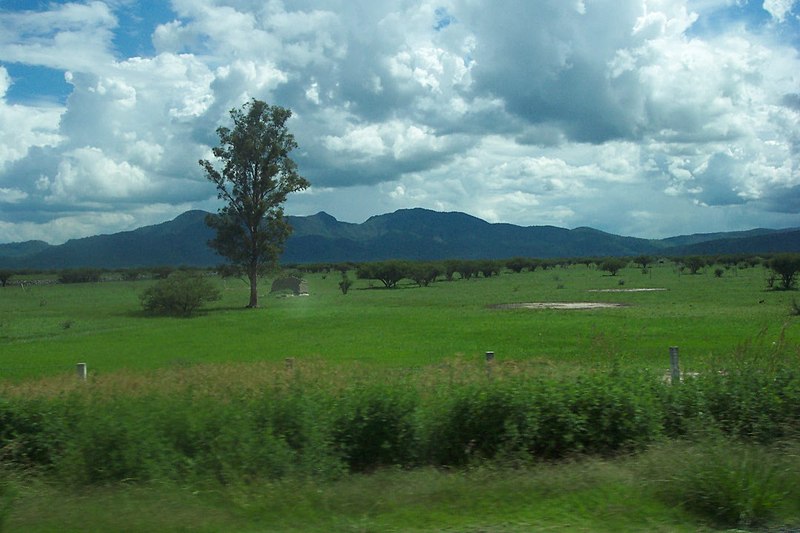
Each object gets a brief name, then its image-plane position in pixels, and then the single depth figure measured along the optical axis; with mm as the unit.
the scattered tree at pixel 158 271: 129775
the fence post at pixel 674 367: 12477
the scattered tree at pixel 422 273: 103438
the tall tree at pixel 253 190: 61375
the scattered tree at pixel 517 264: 153625
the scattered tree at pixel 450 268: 125475
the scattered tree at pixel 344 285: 84562
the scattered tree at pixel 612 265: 123688
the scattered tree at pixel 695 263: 120688
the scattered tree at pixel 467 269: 131438
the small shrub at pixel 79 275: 130250
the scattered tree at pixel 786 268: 67875
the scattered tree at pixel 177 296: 56562
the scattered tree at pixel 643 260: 151625
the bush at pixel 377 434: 10336
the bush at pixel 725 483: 7450
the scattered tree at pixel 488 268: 136688
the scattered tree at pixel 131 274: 138500
